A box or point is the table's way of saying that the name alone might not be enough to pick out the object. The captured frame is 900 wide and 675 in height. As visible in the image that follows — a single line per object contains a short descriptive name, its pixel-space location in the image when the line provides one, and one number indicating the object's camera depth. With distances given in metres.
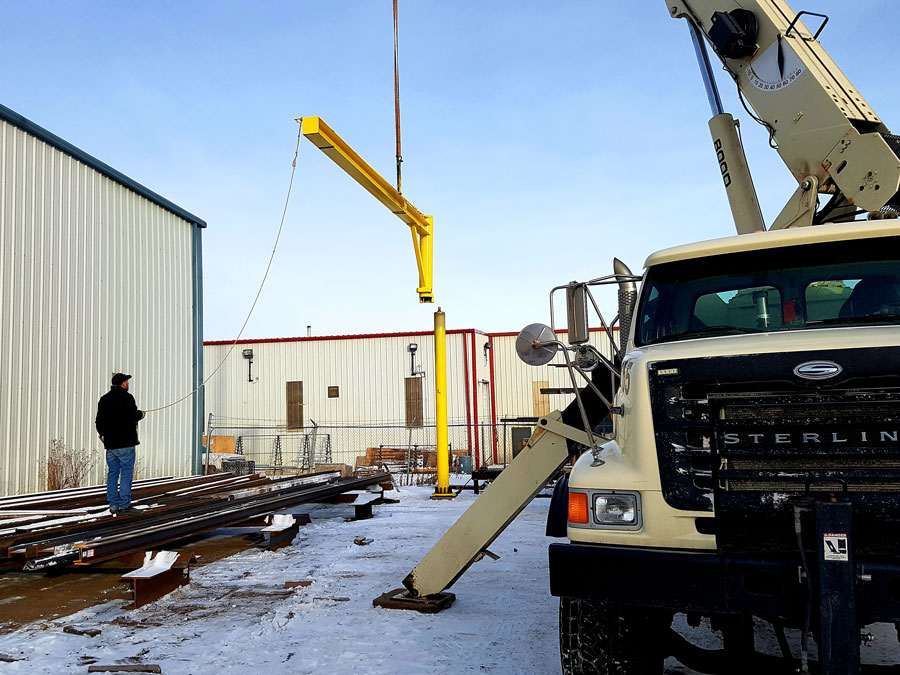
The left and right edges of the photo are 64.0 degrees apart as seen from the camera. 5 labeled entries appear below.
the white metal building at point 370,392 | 26.25
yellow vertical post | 15.27
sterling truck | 3.17
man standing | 8.95
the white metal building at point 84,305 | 12.77
